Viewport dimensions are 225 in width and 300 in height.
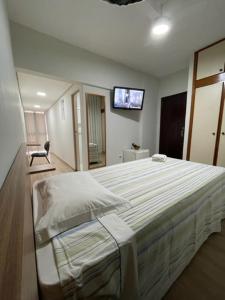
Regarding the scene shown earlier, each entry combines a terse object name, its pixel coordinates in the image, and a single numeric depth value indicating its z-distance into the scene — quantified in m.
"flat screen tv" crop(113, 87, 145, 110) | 3.13
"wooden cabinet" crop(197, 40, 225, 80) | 2.38
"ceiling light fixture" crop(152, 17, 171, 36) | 1.84
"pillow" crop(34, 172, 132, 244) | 0.71
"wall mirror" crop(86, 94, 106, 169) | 3.55
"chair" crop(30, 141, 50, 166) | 4.45
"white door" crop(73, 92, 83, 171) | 3.58
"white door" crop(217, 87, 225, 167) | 2.47
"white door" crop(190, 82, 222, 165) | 2.54
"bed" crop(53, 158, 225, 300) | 0.57
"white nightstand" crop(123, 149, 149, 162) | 3.42
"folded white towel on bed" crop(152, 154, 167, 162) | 2.21
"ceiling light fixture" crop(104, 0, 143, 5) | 1.21
